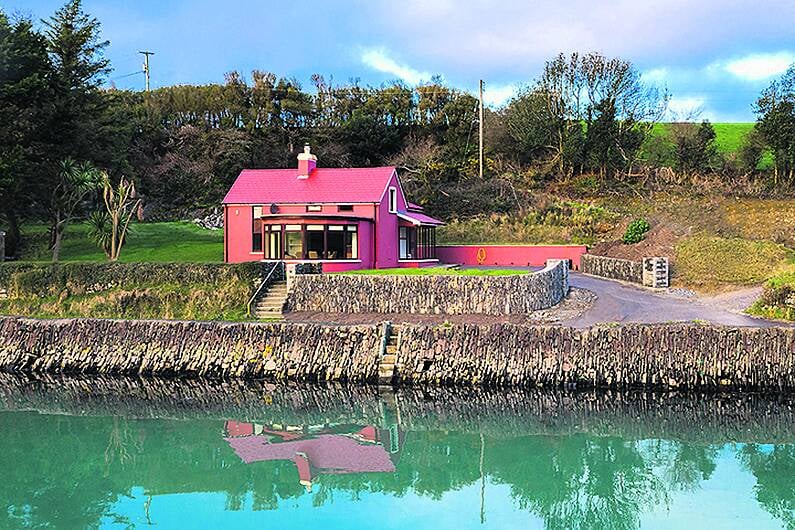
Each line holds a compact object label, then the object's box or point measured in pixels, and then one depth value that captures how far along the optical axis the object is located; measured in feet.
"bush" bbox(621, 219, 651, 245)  107.76
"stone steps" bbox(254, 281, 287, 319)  71.61
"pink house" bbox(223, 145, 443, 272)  88.17
